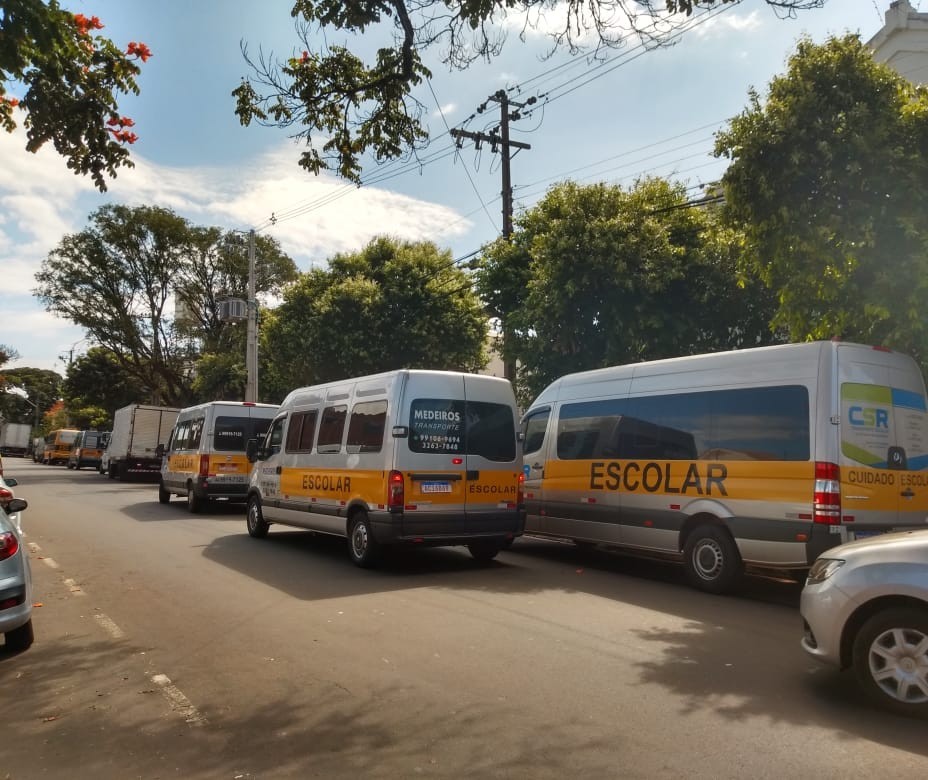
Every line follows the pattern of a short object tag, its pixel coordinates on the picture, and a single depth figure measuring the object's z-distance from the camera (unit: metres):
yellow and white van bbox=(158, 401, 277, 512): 17.02
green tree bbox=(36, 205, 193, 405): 36.78
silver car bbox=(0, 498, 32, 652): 5.66
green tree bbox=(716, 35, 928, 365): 8.09
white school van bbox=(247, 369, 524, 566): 9.33
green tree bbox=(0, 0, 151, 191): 7.34
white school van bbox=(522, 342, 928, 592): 7.56
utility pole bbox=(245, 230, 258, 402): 27.45
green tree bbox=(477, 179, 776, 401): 14.98
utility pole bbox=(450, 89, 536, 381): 22.03
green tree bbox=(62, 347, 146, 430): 51.98
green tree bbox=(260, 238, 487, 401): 25.30
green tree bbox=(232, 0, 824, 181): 7.45
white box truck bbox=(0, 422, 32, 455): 77.00
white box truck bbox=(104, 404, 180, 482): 30.81
